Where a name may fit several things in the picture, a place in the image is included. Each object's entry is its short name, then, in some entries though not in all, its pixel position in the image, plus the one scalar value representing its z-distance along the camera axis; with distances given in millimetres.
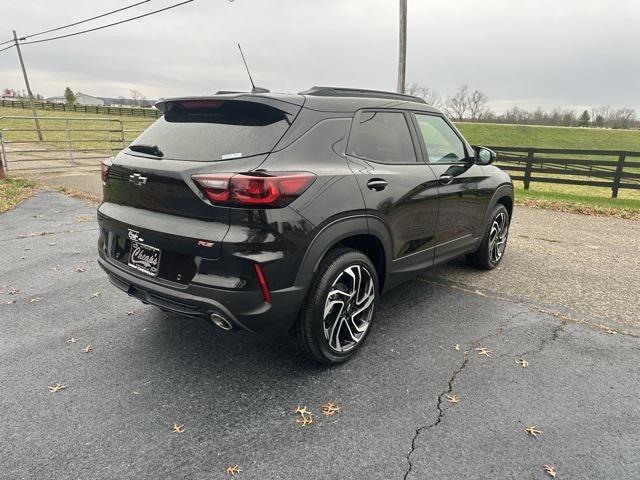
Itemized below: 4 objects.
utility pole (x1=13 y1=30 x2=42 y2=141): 24714
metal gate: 12764
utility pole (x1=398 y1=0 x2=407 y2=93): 12031
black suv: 2338
